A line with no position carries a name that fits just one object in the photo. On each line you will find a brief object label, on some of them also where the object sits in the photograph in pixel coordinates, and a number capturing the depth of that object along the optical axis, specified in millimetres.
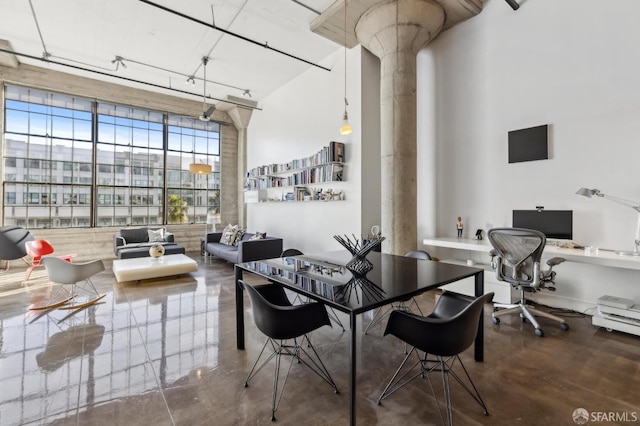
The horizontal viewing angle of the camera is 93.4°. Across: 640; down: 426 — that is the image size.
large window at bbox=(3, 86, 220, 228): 6645
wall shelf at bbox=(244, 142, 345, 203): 5754
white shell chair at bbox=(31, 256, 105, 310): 3828
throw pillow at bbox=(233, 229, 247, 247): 7157
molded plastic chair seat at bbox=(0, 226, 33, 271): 5555
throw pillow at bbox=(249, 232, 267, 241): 6386
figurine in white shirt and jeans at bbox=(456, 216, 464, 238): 4707
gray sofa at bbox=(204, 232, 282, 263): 5902
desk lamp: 3168
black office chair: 3143
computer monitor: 3715
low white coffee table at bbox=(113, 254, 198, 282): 4930
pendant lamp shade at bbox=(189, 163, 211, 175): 6566
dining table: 1740
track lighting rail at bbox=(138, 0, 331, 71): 4240
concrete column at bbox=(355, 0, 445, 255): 4684
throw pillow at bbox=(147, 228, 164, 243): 7195
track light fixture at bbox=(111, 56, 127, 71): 6086
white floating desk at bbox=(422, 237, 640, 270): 2915
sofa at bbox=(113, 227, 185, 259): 6448
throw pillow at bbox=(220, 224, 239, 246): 7227
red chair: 4973
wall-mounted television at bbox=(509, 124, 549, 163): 3934
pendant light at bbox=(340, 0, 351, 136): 4137
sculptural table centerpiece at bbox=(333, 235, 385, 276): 2602
